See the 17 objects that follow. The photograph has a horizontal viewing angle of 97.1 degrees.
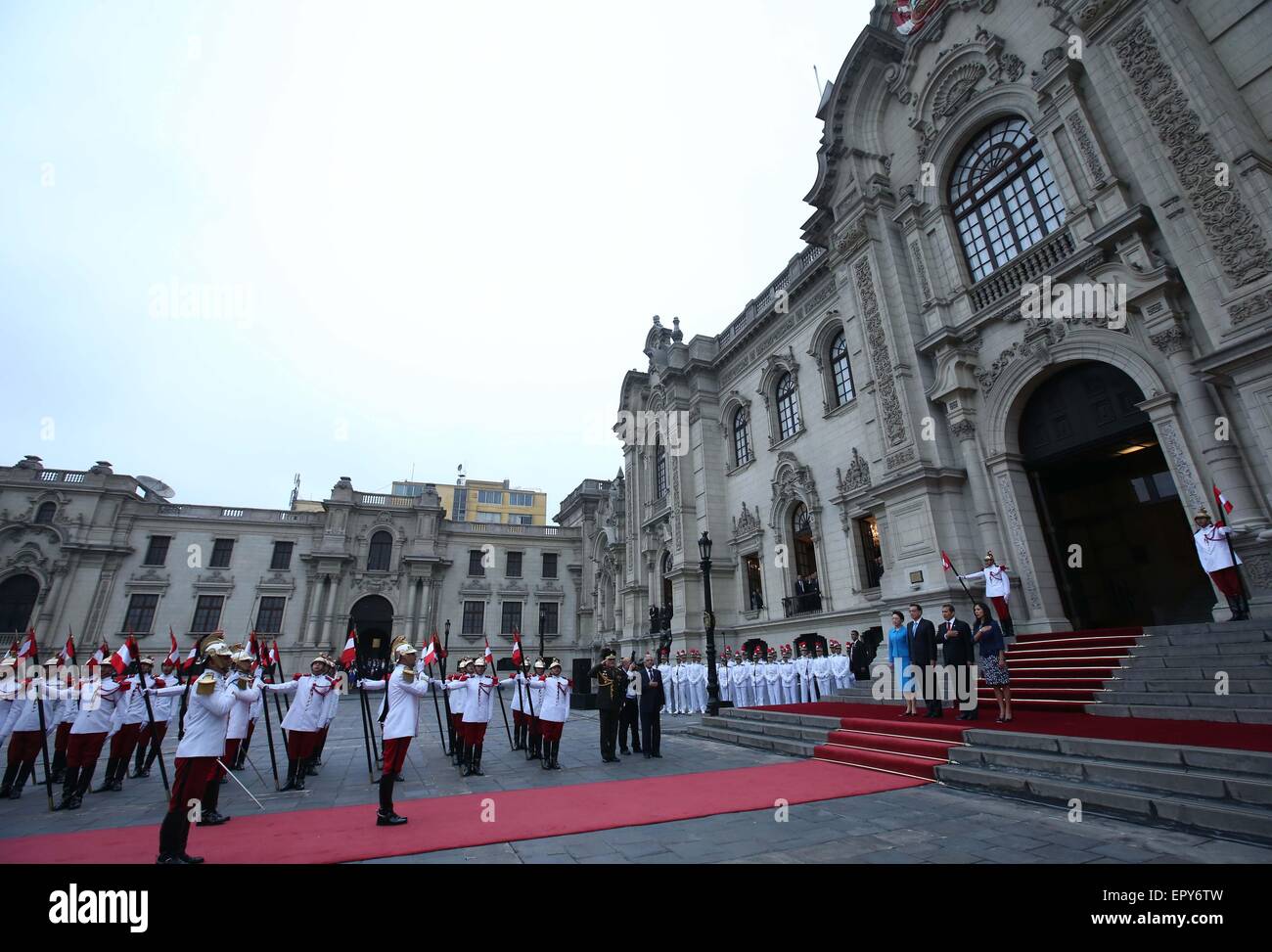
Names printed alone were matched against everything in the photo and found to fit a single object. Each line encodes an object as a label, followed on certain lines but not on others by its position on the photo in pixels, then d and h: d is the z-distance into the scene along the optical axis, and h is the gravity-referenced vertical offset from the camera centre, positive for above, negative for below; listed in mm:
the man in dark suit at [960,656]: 9164 +101
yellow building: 56750 +17072
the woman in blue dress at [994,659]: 7984 +14
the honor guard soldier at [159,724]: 8812 -555
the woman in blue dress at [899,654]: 10156 +175
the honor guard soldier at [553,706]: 9312 -521
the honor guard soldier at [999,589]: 11320 +1365
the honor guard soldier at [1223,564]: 8555 +1299
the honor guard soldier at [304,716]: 8156 -477
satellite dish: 39525 +13822
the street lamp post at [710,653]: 13984 +419
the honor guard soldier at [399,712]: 5926 -365
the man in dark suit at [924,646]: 9672 +279
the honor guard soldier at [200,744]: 4594 -520
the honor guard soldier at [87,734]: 7219 -571
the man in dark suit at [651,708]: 10352 -647
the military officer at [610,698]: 9906 -431
